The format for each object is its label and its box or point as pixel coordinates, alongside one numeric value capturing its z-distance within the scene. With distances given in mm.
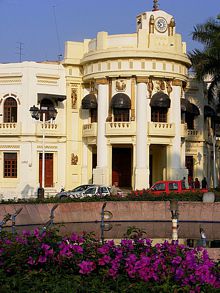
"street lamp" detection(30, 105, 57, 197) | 32912
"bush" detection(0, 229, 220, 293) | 8273
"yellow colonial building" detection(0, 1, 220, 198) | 41312
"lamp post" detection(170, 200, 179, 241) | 15047
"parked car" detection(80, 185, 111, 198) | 34406
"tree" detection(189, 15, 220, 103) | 38156
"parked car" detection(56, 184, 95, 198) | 34434
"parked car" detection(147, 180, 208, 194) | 33162
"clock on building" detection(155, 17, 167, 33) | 42281
